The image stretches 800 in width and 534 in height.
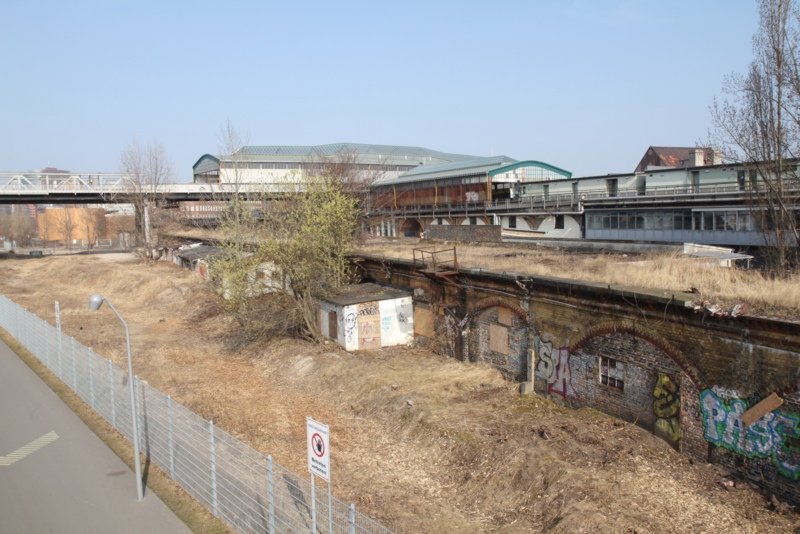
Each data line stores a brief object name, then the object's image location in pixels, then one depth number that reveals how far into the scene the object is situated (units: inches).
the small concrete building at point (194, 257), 1568.7
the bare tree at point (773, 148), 642.2
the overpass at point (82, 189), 1983.3
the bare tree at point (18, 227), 3903.8
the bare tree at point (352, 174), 1711.4
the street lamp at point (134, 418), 376.5
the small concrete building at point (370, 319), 847.7
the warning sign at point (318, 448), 287.7
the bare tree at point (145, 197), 2110.0
